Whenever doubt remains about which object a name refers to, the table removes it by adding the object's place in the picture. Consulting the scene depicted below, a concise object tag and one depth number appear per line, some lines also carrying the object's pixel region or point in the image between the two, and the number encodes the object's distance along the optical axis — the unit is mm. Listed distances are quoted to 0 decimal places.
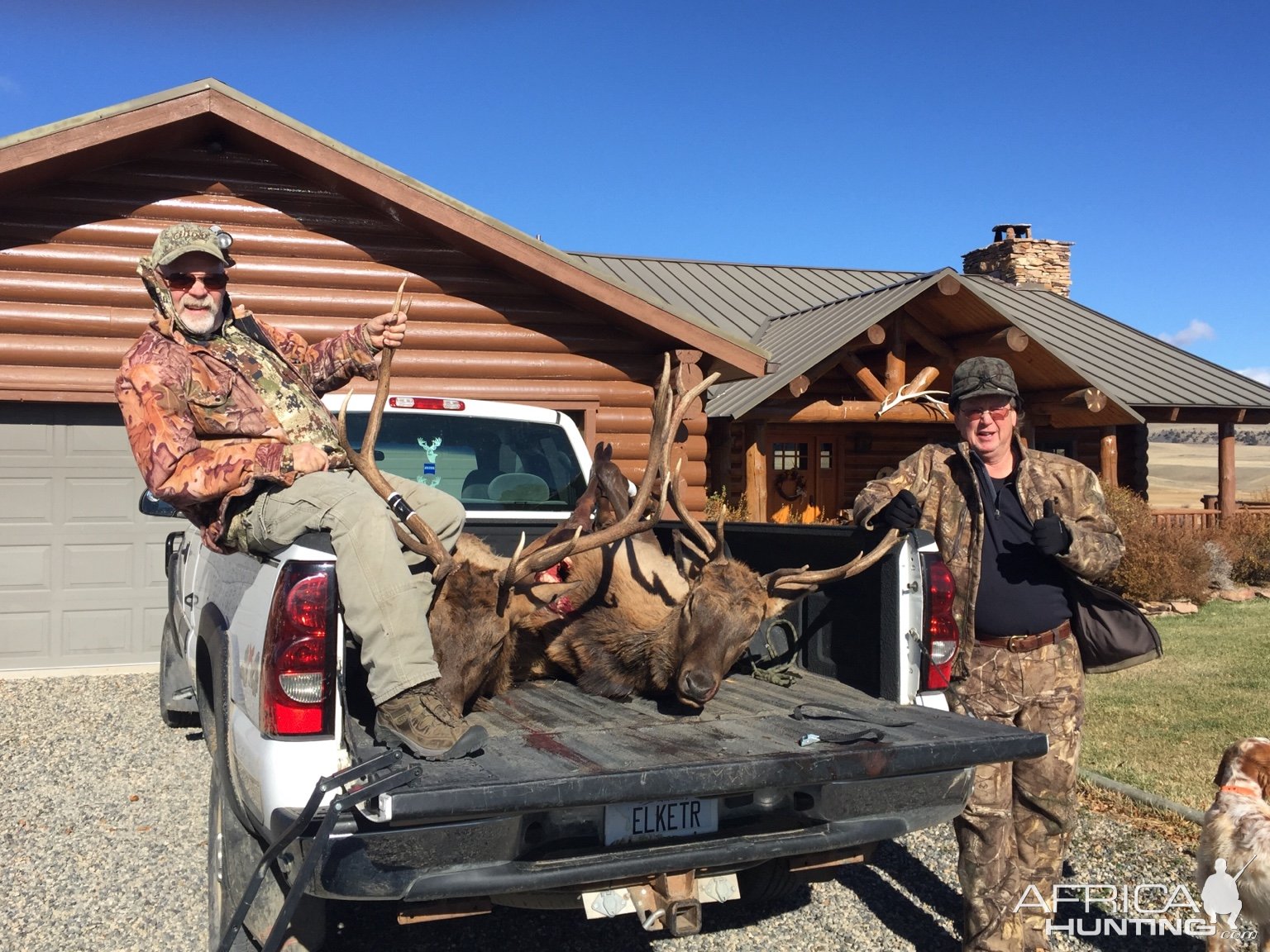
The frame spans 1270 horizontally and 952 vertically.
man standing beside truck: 4262
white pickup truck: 2939
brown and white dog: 3836
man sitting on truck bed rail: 3355
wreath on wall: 20656
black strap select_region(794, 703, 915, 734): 3818
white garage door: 9891
